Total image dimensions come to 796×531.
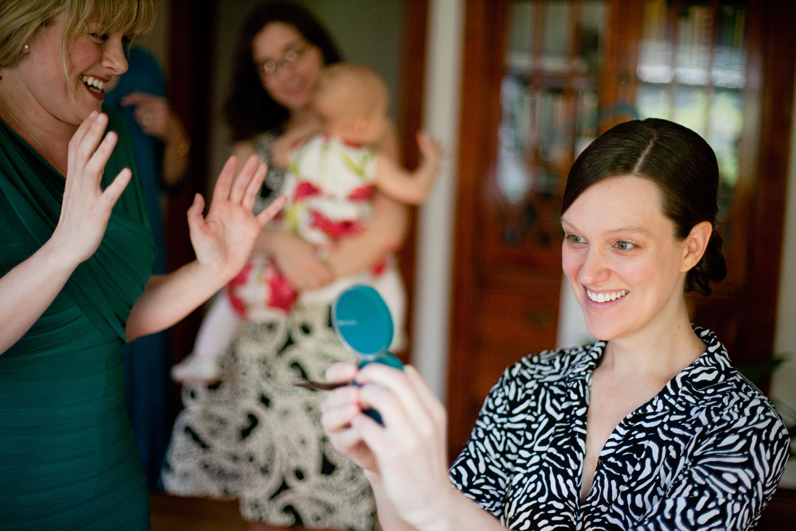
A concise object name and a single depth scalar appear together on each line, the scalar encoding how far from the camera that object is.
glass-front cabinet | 2.87
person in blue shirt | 2.38
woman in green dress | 0.90
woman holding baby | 2.26
